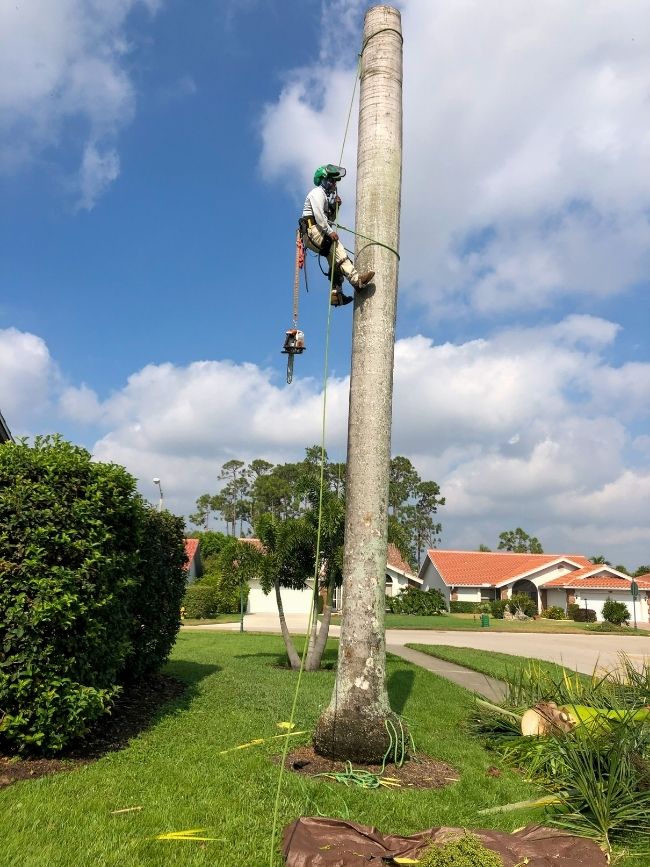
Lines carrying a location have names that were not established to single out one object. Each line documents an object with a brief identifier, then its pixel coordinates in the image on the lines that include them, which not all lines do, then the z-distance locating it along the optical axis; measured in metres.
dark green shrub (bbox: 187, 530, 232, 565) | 50.25
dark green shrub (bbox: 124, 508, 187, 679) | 8.15
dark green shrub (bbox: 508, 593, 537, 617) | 44.56
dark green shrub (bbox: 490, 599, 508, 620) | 45.09
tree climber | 6.08
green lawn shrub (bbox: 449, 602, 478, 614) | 48.28
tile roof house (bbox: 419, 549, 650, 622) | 46.06
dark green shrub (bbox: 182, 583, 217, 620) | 33.16
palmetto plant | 4.17
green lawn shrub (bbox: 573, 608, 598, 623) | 42.94
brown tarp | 3.29
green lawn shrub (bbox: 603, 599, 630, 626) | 40.50
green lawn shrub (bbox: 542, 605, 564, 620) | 44.59
